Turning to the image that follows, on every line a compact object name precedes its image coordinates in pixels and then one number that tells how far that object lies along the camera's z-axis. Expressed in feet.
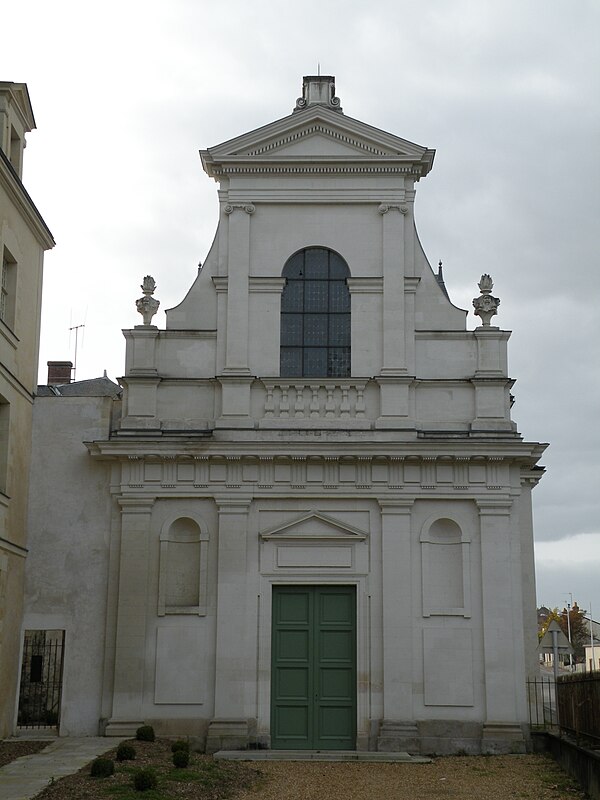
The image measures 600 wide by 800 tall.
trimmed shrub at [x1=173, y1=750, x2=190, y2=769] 52.85
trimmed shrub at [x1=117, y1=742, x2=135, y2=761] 53.01
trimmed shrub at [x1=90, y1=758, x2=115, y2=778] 47.70
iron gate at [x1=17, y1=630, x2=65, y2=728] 70.18
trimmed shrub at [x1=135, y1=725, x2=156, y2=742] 61.36
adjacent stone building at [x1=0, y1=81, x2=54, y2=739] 63.31
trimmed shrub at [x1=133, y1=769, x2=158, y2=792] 45.37
